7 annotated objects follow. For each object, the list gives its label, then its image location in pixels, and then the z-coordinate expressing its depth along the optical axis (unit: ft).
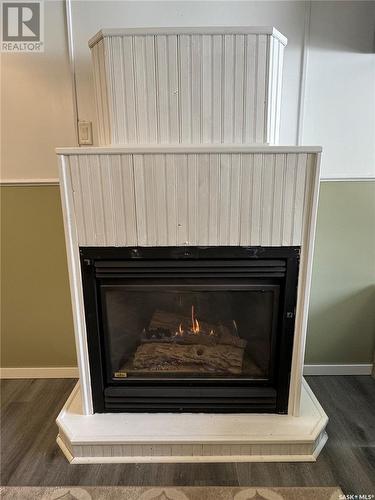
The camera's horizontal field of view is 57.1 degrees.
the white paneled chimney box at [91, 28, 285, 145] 4.05
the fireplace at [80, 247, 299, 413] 4.53
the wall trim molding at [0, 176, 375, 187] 5.73
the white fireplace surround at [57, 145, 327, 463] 4.16
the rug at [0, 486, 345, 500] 4.10
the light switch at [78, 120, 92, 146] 5.52
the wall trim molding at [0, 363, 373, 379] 6.51
